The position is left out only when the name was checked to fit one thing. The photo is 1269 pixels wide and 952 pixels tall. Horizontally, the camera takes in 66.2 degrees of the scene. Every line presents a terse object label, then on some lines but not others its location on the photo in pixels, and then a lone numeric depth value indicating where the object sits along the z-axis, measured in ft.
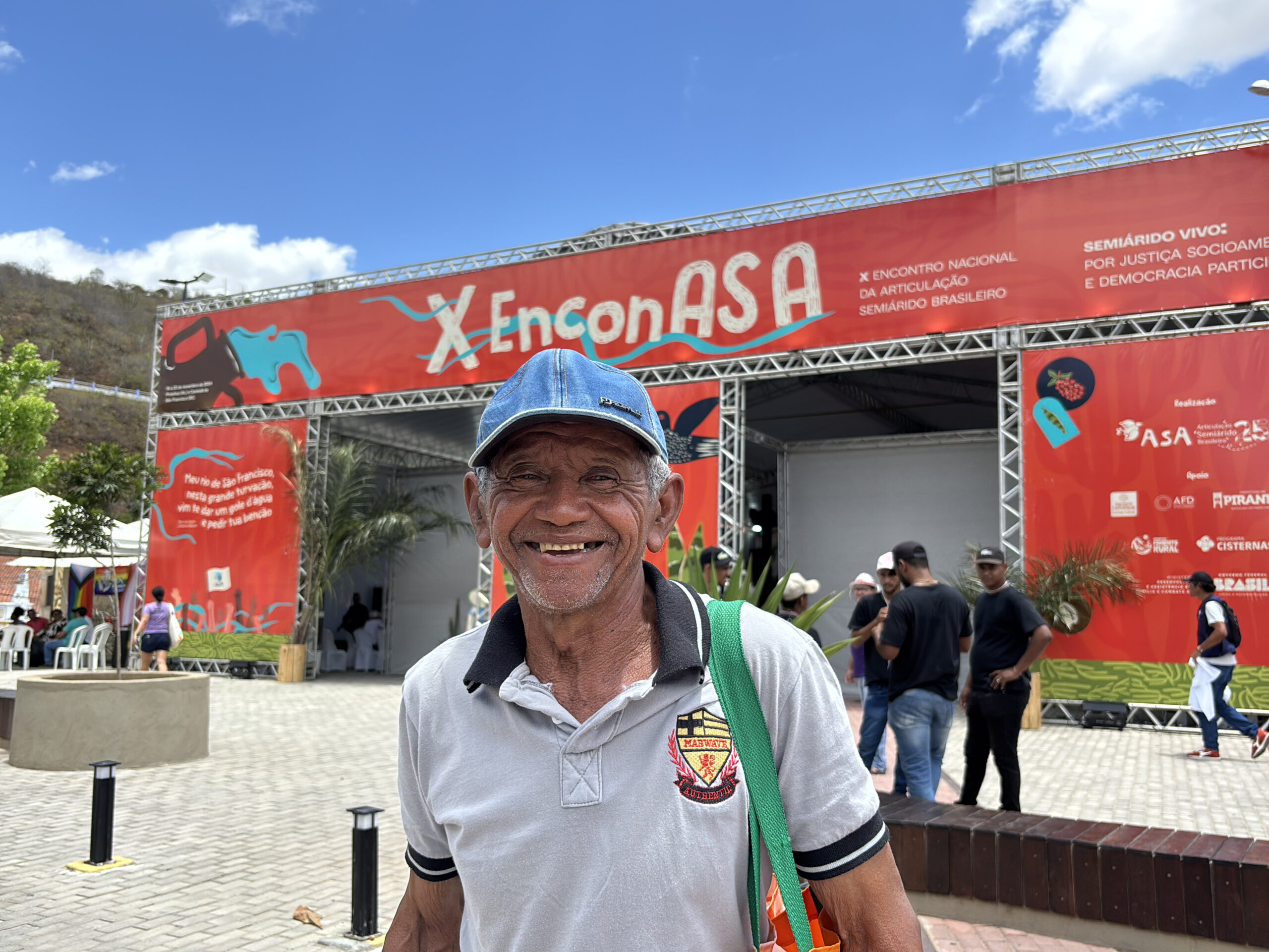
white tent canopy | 48.55
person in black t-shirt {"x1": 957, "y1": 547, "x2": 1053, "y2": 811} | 17.52
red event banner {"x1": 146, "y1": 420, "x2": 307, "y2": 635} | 55.67
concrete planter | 25.57
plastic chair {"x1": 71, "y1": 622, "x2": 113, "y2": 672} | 50.19
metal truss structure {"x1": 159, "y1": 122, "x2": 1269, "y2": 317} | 37.88
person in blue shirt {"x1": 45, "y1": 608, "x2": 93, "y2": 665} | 54.75
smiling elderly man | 4.08
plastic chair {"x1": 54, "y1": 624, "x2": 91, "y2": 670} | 52.90
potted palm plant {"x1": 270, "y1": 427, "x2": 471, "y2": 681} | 55.16
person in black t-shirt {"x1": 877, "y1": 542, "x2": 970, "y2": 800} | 17.65
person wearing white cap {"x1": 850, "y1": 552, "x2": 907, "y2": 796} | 21.48
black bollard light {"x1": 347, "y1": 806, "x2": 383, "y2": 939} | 13.20
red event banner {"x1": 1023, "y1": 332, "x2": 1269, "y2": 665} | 34.91
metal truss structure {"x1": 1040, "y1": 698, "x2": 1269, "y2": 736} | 35.40
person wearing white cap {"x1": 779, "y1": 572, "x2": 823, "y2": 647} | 23.41
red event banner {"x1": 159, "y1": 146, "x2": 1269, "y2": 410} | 37.68
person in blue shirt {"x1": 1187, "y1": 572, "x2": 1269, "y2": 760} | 28.04
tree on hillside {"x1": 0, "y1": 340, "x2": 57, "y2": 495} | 79.71
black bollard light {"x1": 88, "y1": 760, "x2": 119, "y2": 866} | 16.38
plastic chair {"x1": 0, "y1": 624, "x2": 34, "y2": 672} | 55.31
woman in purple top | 38.70
